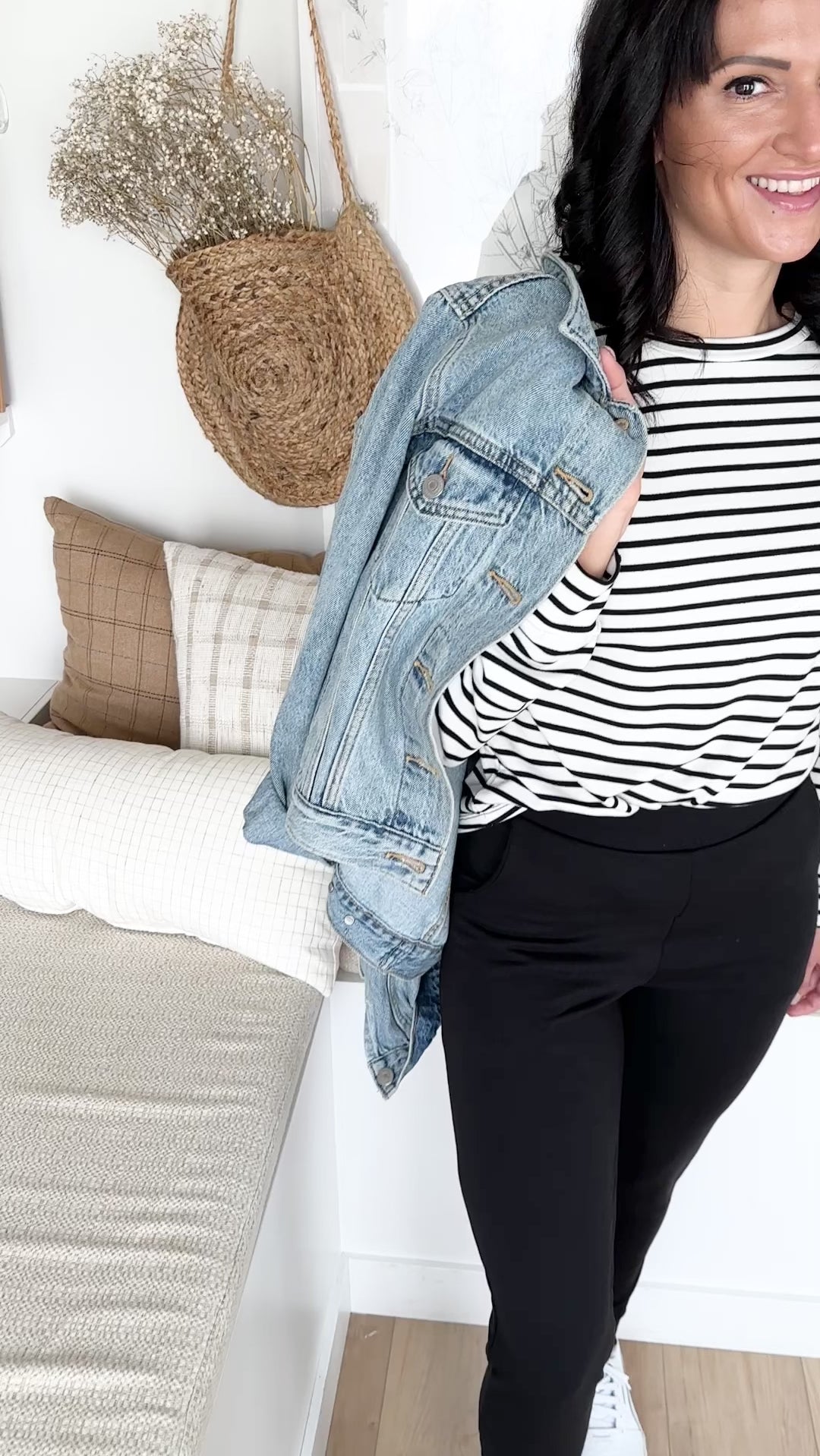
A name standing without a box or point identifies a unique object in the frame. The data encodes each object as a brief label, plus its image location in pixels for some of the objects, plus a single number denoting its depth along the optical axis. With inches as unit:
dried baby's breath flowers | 61.3
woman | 36.4
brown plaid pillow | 70.7
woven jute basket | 63.4
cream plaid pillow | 65.9
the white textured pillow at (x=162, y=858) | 57.6
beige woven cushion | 38.3
